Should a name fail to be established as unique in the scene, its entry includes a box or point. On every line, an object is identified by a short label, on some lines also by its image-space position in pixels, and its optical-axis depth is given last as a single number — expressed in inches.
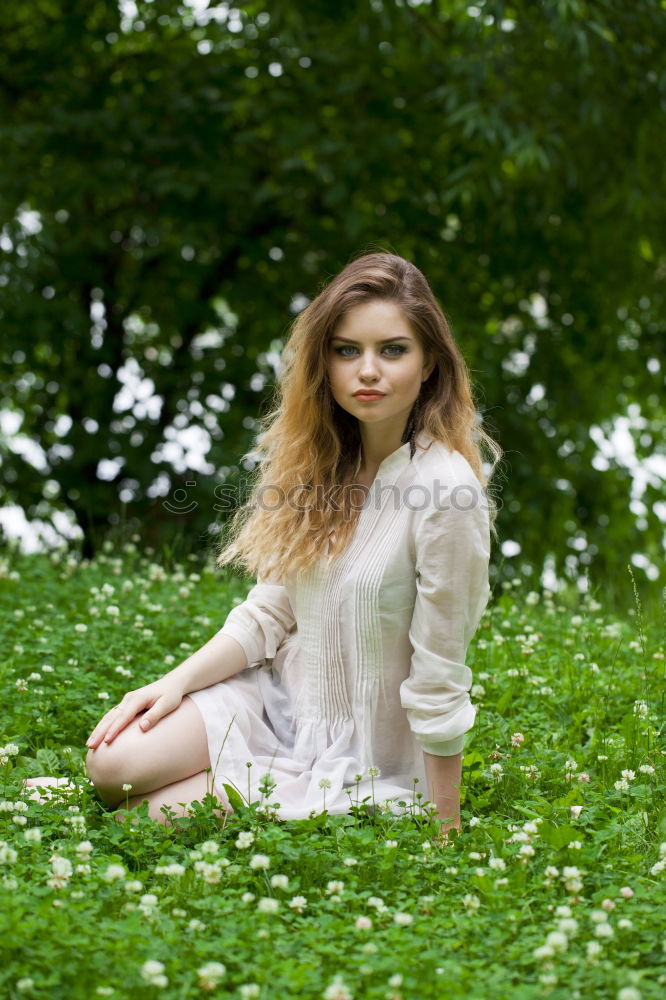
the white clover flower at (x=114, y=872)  100.8
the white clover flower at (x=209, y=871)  101.3
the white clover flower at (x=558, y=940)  89.4
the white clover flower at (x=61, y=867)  101.3
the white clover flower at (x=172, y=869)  103.3
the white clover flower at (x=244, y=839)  109.9
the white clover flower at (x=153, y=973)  85.2
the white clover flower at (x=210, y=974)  86.5
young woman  120.1
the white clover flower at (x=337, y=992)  84.0
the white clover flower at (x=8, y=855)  100.4
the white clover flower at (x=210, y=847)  106.1
